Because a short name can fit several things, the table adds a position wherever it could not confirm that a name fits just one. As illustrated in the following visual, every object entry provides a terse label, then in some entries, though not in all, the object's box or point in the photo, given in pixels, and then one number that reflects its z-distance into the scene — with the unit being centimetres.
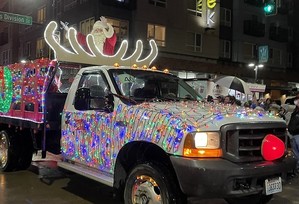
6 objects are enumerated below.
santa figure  618
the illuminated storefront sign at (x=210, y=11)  2154
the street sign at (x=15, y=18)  1215
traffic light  1029
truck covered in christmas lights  304
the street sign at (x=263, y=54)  1421
